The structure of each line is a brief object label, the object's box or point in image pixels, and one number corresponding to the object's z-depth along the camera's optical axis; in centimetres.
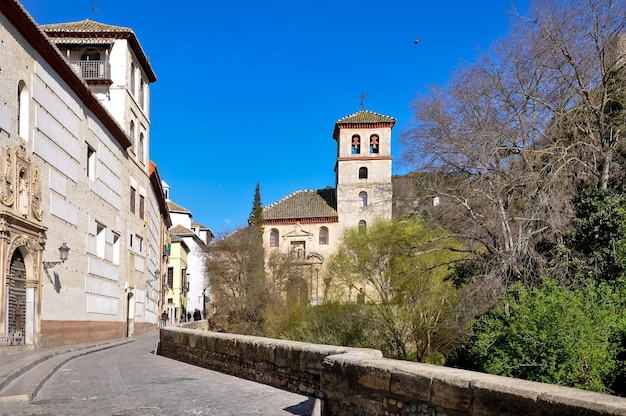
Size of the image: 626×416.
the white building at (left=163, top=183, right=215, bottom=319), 6738
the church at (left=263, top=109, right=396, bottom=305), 5509
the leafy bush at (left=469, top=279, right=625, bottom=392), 944
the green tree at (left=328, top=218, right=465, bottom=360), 1892
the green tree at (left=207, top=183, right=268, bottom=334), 3925
